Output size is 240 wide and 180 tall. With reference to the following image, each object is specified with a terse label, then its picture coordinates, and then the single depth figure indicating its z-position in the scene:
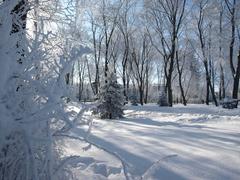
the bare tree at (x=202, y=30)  16.29
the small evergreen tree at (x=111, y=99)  8.59
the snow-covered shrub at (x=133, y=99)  19.03
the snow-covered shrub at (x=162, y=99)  16.60
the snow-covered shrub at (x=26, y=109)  1.27
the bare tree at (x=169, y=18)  15.49
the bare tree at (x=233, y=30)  12.87
